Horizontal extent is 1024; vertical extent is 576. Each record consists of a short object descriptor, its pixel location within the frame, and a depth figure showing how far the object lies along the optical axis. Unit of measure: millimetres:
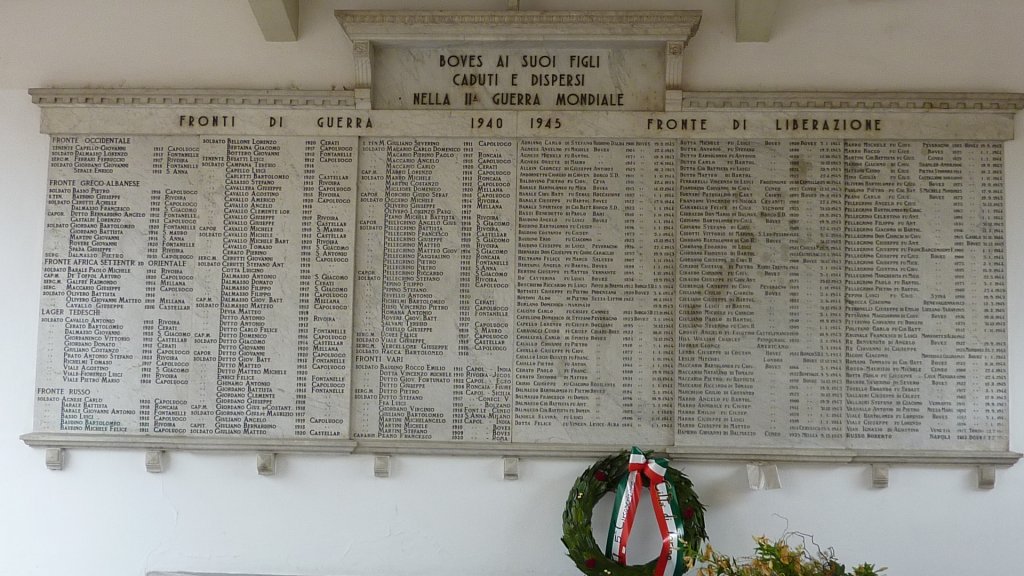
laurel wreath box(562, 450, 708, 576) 3701
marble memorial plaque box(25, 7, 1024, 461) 4027
